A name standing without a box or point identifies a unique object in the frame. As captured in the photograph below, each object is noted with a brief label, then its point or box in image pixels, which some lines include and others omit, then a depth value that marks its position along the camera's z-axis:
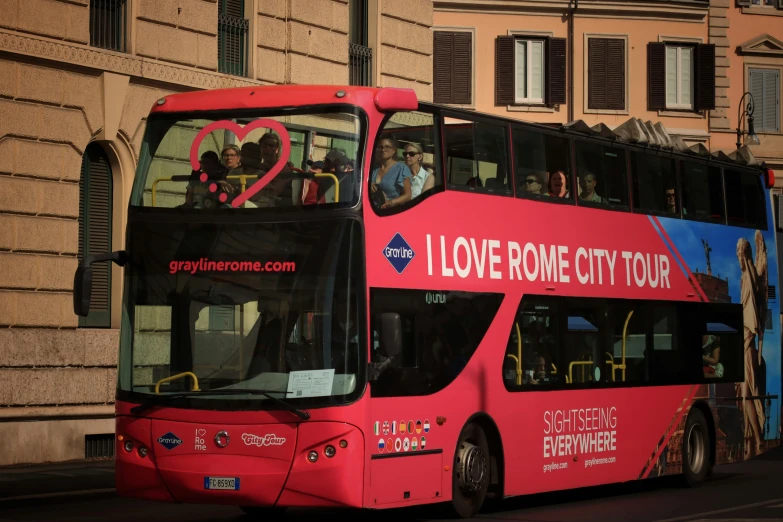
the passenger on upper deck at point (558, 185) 16.66
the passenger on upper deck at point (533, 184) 16.12
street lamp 36.28
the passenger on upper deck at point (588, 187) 17.22
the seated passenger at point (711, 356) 19.56
